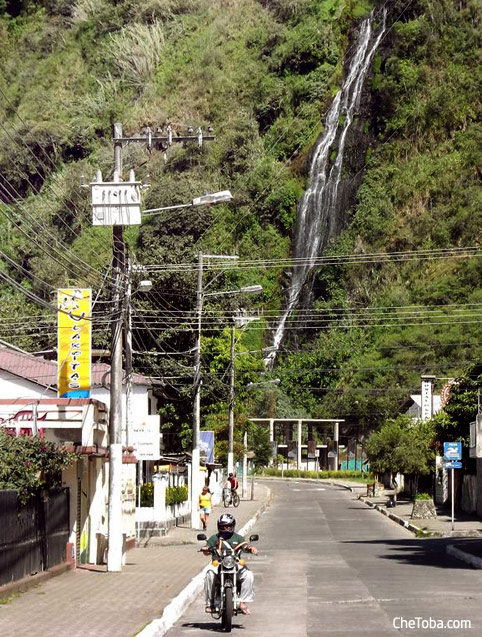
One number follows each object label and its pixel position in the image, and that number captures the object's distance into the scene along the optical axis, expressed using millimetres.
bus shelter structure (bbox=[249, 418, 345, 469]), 123562
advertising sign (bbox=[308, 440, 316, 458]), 130000
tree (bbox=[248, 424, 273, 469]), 94388
